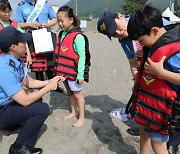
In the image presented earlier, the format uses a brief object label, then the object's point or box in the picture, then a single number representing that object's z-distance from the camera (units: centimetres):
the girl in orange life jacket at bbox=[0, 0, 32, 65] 256
